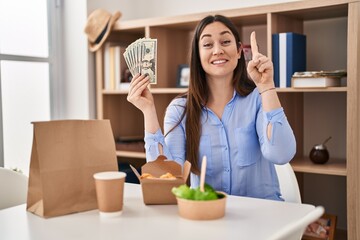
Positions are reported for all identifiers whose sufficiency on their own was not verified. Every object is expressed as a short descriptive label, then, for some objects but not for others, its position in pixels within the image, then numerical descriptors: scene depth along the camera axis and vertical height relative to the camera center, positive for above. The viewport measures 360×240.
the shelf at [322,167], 2.38 -0.37
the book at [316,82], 2.38 +0.07
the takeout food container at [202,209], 1.12 -0.27
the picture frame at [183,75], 3.00 +0.14
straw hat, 3.08 +0.49
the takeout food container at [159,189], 1.28 -0.25
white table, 1.04 -0.30
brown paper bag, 1.20 -0.17
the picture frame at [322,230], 2.52 -0.72
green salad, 1.14 -0.23
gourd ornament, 2.52 -0.31
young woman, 1.81 -0.11
